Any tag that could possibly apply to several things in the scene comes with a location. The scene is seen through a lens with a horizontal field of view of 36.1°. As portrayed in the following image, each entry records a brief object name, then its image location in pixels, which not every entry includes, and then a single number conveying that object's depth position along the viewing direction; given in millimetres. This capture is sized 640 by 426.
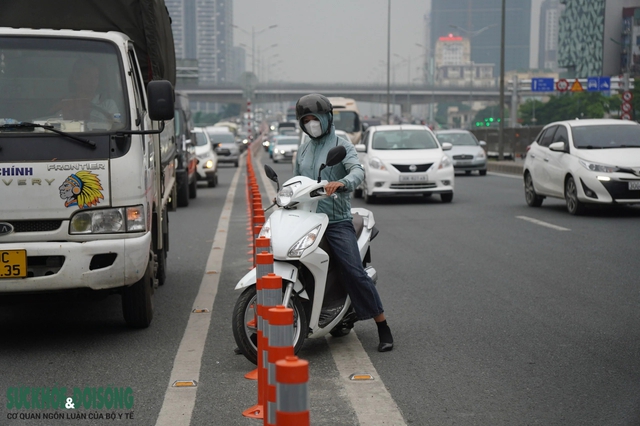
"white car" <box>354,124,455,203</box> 19391
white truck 6434
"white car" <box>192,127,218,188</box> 26000
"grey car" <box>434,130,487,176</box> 31438
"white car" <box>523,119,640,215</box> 15195
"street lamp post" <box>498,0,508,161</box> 37719
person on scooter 6316
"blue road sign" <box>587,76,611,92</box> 61550
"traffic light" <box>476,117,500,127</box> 69875
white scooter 5965
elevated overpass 127625
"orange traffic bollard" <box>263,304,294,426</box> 3438
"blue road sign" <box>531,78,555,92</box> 71250
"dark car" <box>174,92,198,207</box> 19828
